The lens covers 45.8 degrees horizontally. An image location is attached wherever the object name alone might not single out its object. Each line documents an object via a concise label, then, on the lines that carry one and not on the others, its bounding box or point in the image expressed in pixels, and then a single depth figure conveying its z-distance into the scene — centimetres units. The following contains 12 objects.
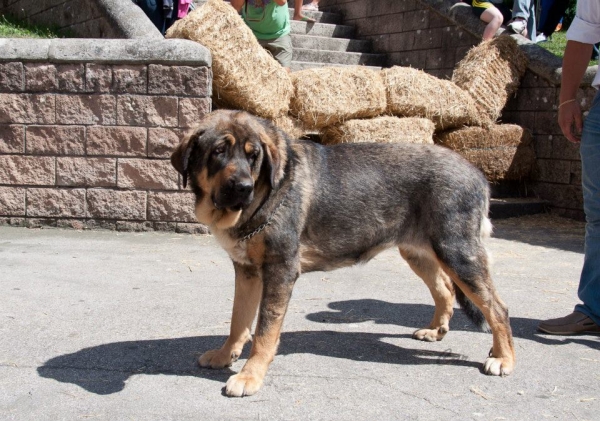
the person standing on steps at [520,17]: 1102
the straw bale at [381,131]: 917
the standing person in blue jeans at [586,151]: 504
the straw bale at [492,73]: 1027
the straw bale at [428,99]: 962
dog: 407
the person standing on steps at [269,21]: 941
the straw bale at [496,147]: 1009
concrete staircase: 1196
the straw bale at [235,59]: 809
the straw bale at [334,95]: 898
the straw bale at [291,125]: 888
